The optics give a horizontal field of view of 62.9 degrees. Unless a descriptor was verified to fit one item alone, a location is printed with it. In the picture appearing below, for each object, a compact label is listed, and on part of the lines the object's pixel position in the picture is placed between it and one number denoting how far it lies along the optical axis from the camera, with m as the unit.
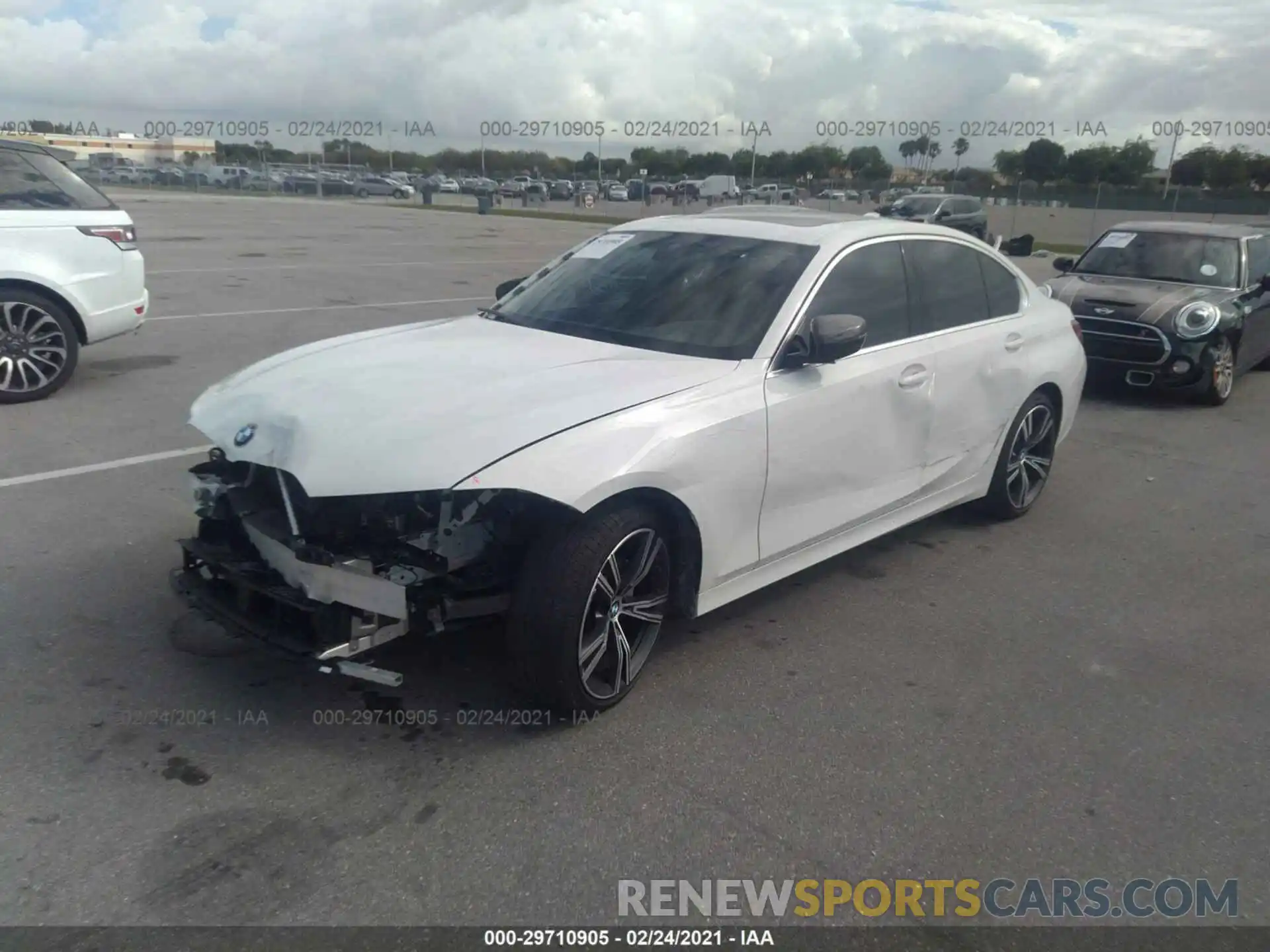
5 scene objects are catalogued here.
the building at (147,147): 80.56
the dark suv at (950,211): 28.98
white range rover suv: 7.40
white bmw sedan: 3.29
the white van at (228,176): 59.56
